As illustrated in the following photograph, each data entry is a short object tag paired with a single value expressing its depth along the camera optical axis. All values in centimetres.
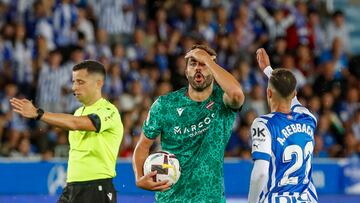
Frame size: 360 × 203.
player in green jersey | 1622
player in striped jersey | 1569
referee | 1778
